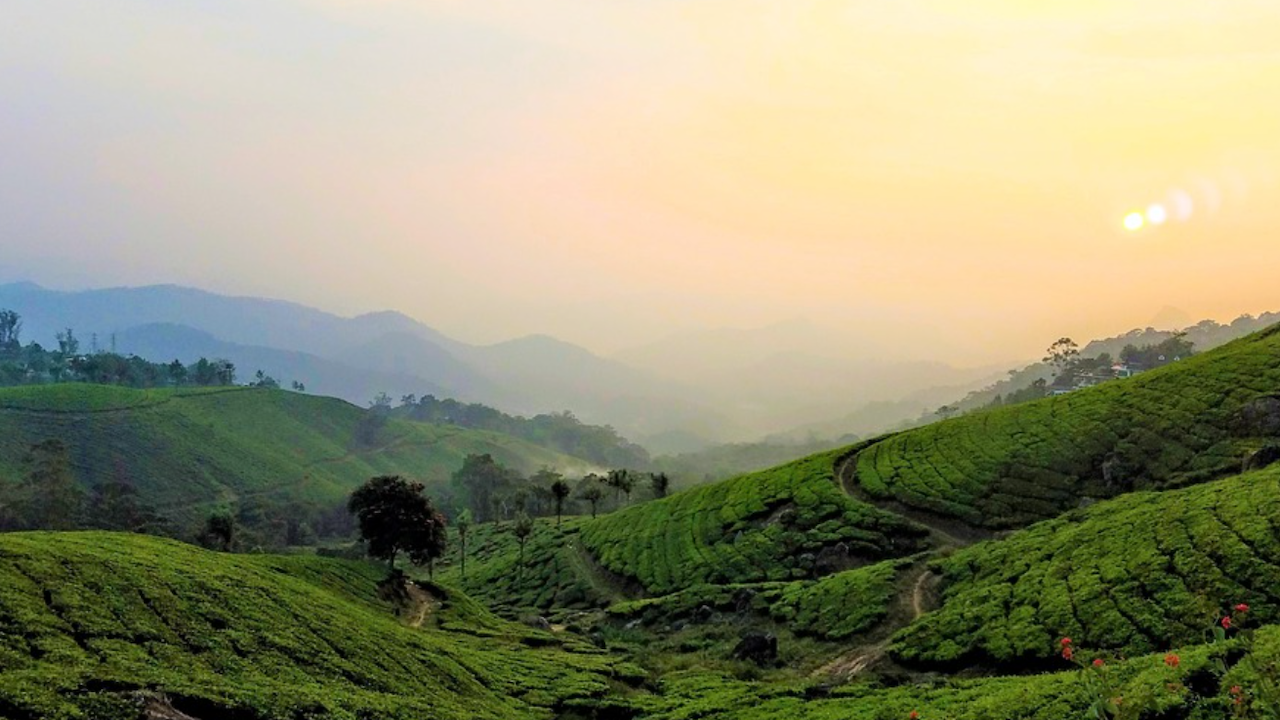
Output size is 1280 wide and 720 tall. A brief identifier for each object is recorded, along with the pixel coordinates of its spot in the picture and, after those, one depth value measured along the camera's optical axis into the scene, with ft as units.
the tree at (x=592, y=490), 363.31
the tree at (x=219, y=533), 239.50
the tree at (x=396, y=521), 199.82
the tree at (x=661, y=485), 368.68
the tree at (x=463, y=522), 344.22
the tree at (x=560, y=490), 325.62
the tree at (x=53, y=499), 342.03
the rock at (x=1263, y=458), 156.46
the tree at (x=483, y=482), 611.88
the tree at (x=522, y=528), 262.26
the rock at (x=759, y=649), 145.38
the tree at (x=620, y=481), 355.97
